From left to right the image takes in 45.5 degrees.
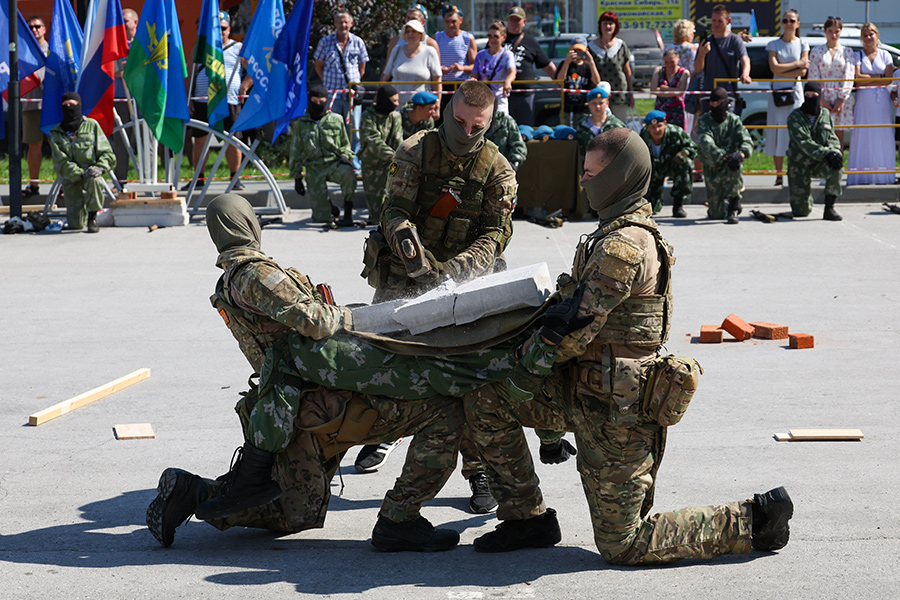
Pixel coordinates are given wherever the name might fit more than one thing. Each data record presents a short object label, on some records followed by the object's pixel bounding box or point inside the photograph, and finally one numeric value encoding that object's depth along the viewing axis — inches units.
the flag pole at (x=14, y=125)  517.7
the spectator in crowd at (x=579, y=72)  564.4
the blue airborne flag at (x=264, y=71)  522.0
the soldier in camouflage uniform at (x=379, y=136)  500.7
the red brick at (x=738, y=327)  312.7
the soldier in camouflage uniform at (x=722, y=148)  515.2
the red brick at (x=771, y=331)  312.2
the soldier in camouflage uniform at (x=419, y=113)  340.2
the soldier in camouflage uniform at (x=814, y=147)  510.9
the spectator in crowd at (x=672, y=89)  573.3
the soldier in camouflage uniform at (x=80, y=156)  506.9
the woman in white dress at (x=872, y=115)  582.9
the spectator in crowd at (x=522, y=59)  577.6
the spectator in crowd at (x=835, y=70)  576.4
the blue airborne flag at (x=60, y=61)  515.2
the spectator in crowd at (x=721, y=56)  575.5
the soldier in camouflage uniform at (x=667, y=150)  517.3
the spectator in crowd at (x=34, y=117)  581.3
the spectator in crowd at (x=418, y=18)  576.4
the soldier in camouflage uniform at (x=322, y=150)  522.0
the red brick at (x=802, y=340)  302.4
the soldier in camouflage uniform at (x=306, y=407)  171.2
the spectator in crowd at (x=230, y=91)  597.3
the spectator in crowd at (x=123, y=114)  585.6
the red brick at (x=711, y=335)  311.4
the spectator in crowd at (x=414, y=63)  566.9
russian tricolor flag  520.4
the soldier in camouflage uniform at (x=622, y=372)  156.5
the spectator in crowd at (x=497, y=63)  558.6
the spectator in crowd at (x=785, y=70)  589.3
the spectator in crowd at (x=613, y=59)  575.5
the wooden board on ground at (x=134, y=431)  234.2
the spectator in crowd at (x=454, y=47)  589.3
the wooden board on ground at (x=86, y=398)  244.4
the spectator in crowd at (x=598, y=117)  512.7
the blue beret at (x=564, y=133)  535.2
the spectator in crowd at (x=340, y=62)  581.3
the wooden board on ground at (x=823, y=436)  223.8
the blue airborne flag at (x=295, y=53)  522.0
